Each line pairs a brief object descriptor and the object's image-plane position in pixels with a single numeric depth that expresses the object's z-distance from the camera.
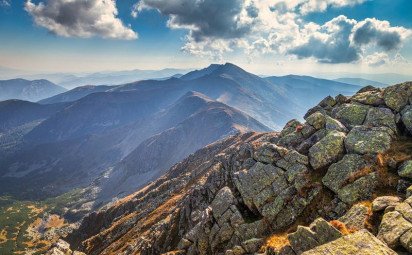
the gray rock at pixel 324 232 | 25.36
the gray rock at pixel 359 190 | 33.00
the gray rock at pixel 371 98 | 47.25
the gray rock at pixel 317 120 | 47.53
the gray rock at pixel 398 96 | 44.60
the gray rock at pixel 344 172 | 35.16
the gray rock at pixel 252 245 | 32.56
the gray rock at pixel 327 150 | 39.38
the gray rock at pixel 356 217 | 27.59
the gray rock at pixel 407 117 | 40.59
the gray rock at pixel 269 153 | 43.78
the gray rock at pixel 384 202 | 28.21
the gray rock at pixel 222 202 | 41.28
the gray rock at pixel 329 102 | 57.00
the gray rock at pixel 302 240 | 25.86
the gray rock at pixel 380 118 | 42.09
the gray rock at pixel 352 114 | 46.47
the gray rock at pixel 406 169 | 32.26
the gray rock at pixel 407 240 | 21.86
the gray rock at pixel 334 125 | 44.41
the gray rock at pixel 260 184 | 39.03
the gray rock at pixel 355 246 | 21.12
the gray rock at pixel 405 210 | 24.22
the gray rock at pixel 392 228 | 22.93
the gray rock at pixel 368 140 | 37.97
